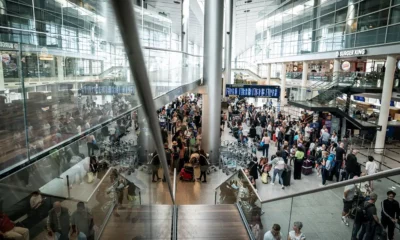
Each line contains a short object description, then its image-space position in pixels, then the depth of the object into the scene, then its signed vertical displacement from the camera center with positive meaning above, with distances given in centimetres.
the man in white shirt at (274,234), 562 -306
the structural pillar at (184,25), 2280 +389
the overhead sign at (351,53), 1790 +146
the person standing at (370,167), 965 -295
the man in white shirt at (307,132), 1592 -311
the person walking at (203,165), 1197 -376
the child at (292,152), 1338 -353
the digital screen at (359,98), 2710 -211
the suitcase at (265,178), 1191 -419
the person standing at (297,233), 523 -281
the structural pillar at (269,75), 3825 -22
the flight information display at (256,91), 1529 -91
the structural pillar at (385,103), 1628 -152
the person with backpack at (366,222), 402 -200
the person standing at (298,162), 1210 -358
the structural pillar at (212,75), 1454 -16
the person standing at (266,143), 1465 -347
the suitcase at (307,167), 1298 -406
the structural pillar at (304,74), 2697 +2
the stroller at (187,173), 1207 -416
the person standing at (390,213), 389 -192
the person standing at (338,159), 1180 -334
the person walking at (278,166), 1142 -358
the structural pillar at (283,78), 3220 -52
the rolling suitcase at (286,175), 1150 -393
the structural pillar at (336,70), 2119 +37
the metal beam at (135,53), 81 +6
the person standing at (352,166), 1050 -319
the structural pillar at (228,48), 3369 +298
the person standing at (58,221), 286 -152
